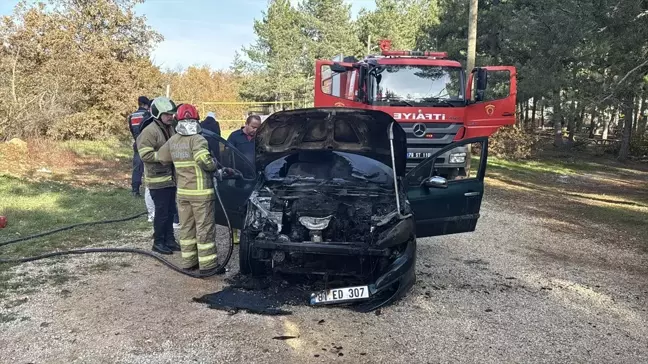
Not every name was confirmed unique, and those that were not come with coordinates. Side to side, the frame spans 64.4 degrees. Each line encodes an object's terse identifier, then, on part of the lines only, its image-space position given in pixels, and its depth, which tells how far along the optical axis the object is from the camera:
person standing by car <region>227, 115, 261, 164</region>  7.79
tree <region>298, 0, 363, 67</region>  38.41
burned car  4.62
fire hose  5.49
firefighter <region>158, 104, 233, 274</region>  5.36
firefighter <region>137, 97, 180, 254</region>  6.05
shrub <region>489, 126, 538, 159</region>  20.56
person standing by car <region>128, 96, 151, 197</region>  8.46
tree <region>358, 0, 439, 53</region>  39.34
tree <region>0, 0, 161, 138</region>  15.51
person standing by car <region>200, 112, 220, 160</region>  8.70
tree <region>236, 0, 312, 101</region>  37.84
